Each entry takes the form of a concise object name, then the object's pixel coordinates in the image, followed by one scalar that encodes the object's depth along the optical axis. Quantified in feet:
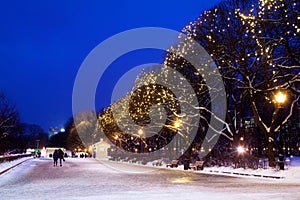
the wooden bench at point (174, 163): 144.24
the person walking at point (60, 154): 161.60
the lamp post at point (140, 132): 189.07
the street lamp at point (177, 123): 160.76
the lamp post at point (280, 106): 91.90
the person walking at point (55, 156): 160.41
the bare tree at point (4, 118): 231.30
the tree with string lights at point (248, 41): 87.57
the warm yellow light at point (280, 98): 94.89
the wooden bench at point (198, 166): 123.85
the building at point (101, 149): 320.09
